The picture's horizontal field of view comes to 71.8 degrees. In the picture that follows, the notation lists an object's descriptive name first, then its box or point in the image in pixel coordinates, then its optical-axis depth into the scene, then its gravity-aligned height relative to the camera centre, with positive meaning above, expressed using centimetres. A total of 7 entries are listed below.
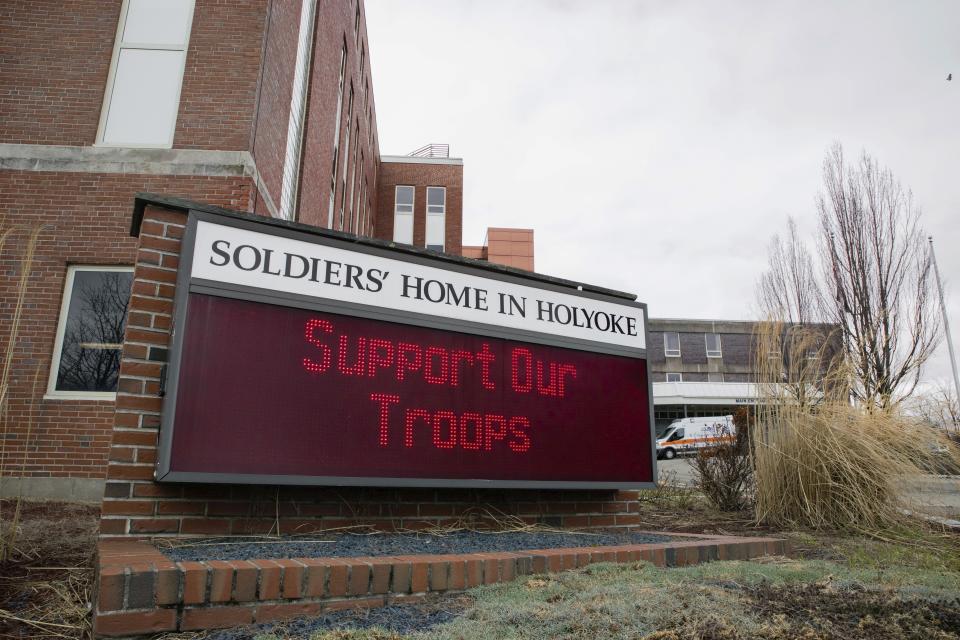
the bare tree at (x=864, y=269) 1719 +552
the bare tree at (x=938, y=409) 596 +61
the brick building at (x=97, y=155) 850 +437
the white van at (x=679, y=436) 2666 +152
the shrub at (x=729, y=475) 739 +0
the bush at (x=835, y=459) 565 +15
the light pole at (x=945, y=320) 1788 +521
